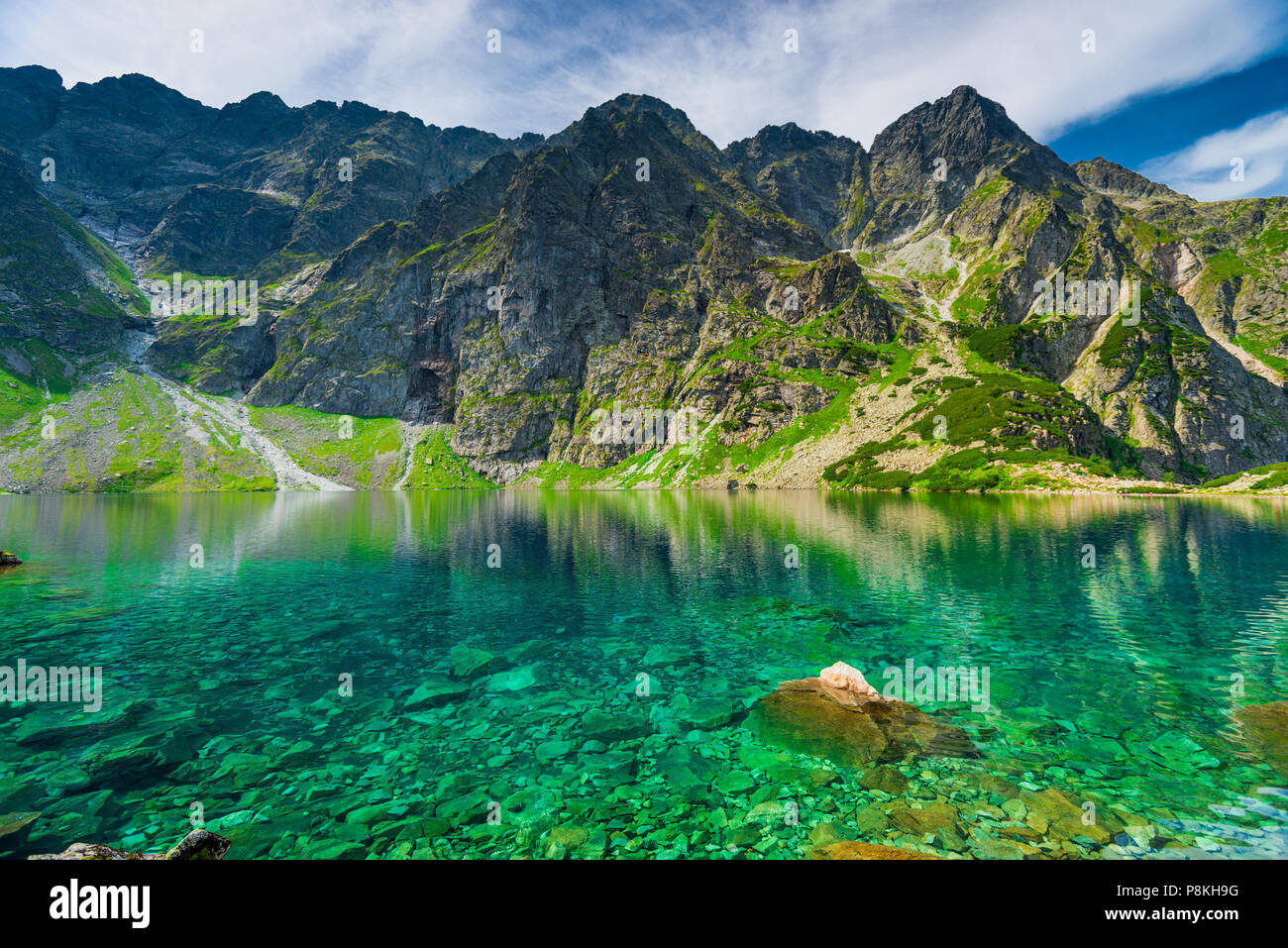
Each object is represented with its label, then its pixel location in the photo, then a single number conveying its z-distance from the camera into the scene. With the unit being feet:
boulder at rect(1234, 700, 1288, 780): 53.06
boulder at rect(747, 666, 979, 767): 56.44
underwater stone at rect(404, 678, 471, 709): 70.44
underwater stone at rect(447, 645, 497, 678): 81.76
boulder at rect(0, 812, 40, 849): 41.67
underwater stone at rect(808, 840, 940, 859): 38.91
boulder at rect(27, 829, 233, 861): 31.76
